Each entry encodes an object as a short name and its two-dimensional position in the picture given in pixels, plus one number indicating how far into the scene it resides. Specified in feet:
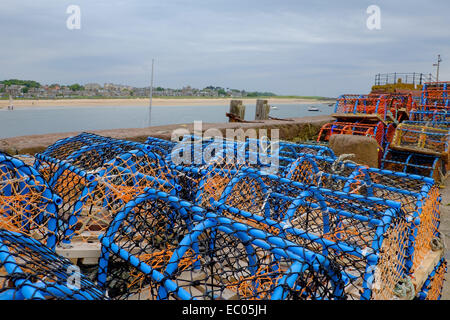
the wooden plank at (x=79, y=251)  7.94
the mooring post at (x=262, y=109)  35.24
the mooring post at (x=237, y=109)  32.27
